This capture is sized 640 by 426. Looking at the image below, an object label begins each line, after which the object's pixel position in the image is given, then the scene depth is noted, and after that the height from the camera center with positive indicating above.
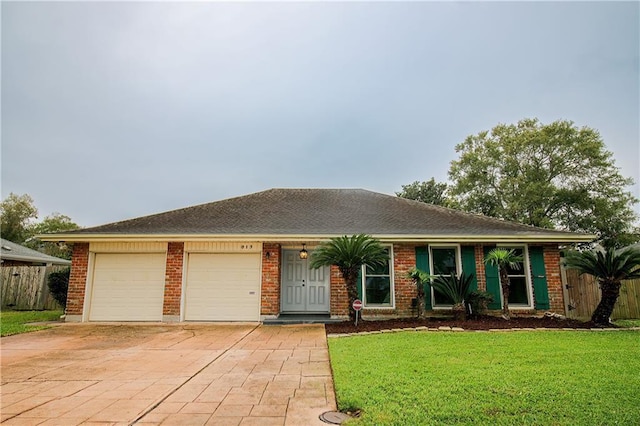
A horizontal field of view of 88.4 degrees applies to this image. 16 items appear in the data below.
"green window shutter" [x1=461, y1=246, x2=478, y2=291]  9.80 +0.29
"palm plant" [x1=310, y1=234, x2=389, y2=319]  8.52 +0.40
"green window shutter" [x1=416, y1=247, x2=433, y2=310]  9.80 +0.23
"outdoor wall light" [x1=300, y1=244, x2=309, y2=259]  10.18 +0.57
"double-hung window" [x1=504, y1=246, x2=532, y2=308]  9.84 -0.36
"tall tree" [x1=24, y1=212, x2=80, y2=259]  33.58 +4.64
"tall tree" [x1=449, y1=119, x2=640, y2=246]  21.80 +6.46
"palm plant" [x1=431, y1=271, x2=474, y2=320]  8.97 -0.49
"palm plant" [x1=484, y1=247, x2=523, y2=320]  8.48 +0.23
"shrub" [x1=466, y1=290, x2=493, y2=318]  9.12 -0.80
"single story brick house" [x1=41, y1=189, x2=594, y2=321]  9.78 +0.14
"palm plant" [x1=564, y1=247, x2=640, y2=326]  8.05 +0.03
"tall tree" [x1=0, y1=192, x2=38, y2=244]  32.84 +5.46
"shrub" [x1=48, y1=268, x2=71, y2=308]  12.29 -0.44
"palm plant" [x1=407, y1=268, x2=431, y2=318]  8.77 -0.25
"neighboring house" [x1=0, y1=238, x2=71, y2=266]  17.06 +0.74
